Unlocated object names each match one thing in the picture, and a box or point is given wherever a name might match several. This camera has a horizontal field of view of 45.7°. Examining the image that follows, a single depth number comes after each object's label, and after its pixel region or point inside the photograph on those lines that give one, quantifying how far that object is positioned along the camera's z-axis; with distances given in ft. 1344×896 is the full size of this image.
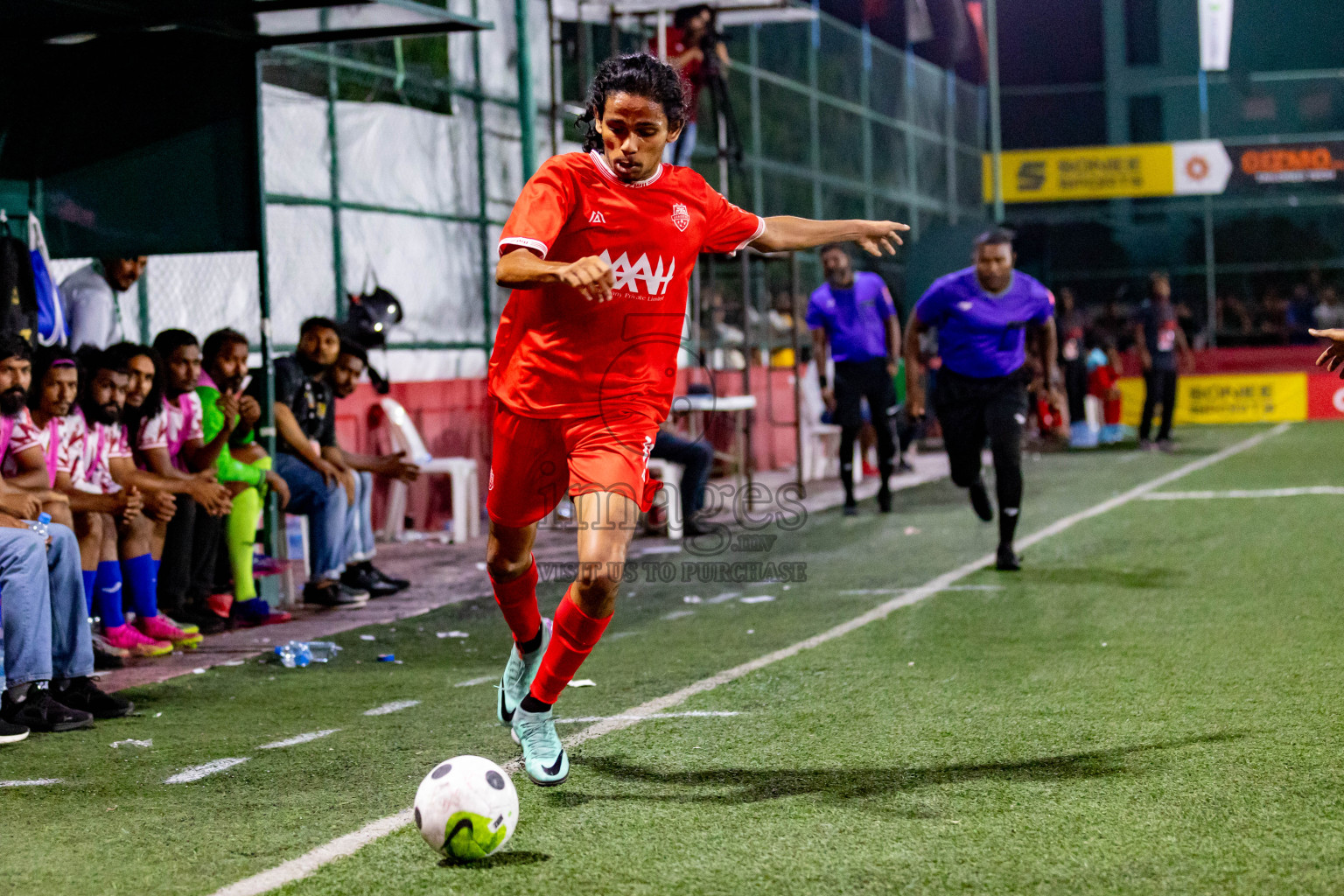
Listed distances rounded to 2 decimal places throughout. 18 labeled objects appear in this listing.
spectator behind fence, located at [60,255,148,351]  28.53
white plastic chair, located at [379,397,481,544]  41.83
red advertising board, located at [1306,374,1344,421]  87.45
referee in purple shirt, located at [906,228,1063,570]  31.45
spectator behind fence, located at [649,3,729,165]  45.83
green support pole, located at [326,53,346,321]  43.06
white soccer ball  13.03
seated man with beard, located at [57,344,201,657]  24.11
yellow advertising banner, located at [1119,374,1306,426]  89.20
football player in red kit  15.72
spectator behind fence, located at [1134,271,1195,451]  63.82
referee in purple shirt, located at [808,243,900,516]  44.06
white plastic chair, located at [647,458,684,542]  40.86
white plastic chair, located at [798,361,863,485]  57.82
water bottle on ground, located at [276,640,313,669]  24.44
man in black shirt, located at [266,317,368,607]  30.53
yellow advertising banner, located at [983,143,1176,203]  121.70
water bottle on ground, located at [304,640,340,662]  24.98
